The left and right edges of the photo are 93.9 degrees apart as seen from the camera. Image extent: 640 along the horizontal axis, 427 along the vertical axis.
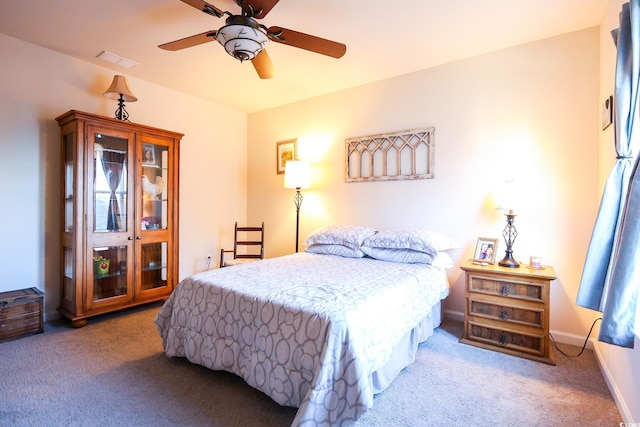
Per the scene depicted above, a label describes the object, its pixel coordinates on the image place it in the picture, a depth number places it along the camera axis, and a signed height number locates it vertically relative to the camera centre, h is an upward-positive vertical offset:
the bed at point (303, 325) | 1.39 -0.66
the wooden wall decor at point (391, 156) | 3.11 +0.61
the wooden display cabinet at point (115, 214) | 2.70 -0.06
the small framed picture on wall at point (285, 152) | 4.13 +0.81
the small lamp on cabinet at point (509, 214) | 2.47 -0.03
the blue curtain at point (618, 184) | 1.39 +0.15
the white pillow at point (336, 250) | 2.94 -0.42
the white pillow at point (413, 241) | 2.60 -0.28
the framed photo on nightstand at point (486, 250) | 2.63 -0.35
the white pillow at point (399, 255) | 2.60 -0.41
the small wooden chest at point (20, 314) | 2.40 -0.88
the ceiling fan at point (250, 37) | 1.78 +1.14
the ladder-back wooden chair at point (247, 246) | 4.03 -0.56
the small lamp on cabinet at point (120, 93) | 2.87 +1.15
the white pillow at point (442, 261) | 2.58 -0.45
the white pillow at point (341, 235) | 3.00 -0.26
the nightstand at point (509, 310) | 2.20 -0.77
